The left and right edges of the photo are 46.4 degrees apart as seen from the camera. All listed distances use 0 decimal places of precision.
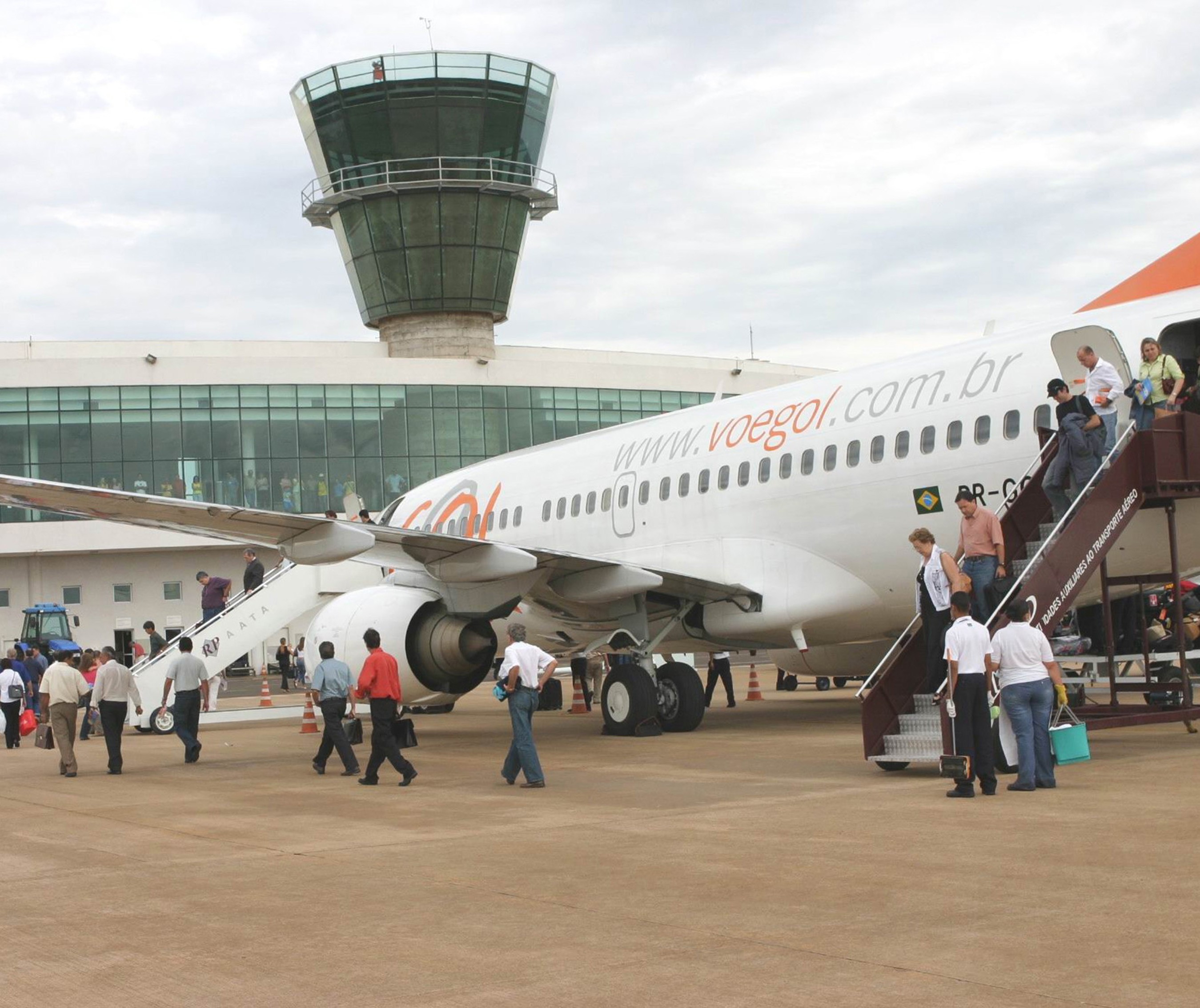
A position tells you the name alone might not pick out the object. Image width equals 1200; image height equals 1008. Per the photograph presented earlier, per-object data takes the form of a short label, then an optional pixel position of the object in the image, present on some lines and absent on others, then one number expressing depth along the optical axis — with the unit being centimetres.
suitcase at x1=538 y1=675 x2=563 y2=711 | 2583
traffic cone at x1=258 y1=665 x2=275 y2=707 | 3078
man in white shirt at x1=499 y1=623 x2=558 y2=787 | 1307
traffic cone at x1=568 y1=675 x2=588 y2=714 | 2450
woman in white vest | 1248
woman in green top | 1312
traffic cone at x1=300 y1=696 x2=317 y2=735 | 2194
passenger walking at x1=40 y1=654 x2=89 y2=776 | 1617
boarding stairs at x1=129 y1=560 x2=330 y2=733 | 2397
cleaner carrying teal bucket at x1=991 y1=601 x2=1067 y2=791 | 1099
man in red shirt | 1380
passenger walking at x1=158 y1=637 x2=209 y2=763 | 1736
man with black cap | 1281
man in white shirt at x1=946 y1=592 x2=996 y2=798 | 1088
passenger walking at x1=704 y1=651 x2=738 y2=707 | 2384
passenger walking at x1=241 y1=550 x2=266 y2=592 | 2528
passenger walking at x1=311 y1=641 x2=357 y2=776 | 1508
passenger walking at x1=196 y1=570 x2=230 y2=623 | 2538
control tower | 5256
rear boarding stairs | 1244
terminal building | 5119
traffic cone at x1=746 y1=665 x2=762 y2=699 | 2625
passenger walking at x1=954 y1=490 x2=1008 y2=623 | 1263
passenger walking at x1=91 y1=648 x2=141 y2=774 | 1638
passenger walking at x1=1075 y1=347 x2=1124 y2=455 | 1309
